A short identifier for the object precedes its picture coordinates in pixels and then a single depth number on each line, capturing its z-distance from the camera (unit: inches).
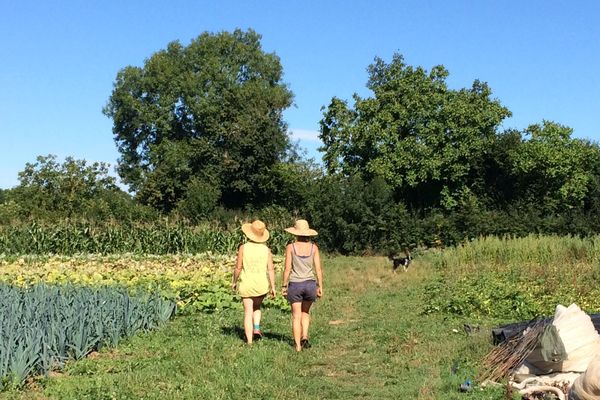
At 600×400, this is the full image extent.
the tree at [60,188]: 1807.8
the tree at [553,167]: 1462.8
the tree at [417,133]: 1523.1
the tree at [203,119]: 1827.0
